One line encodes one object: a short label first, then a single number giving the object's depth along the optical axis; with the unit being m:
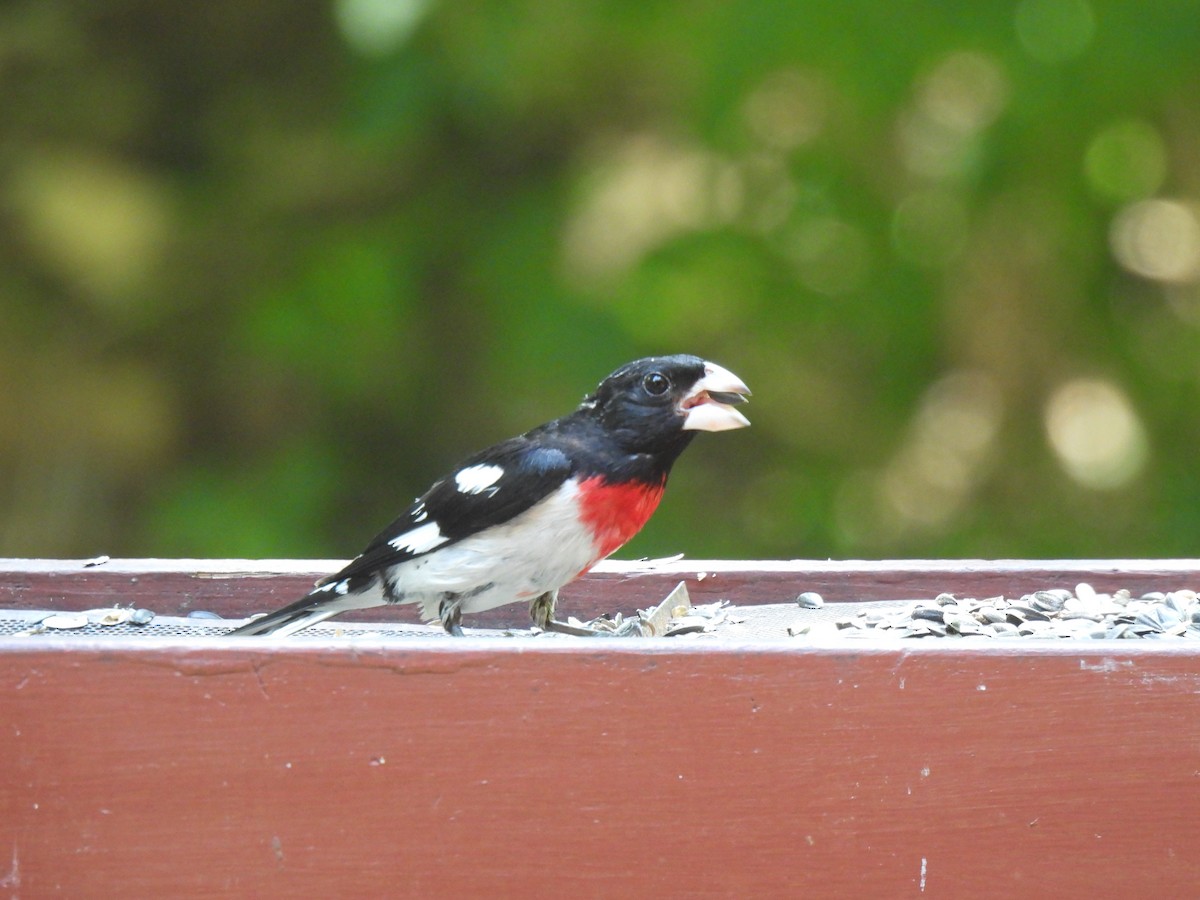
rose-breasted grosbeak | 4.86
